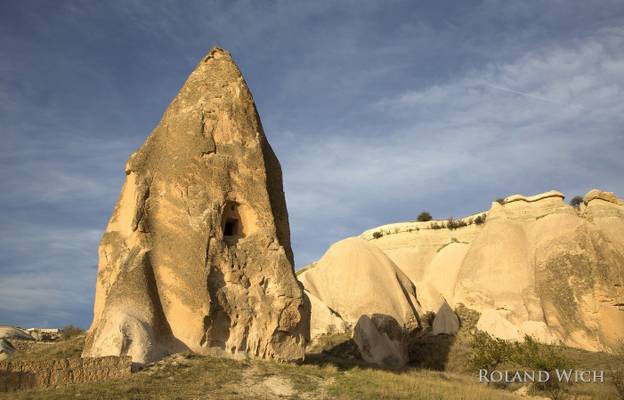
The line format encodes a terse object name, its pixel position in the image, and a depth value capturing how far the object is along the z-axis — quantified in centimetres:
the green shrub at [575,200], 4304
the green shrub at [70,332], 2680
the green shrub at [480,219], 3984
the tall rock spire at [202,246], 1394
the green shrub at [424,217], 4668
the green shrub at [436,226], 4116
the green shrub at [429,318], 3067
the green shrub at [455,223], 4062
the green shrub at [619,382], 1399
